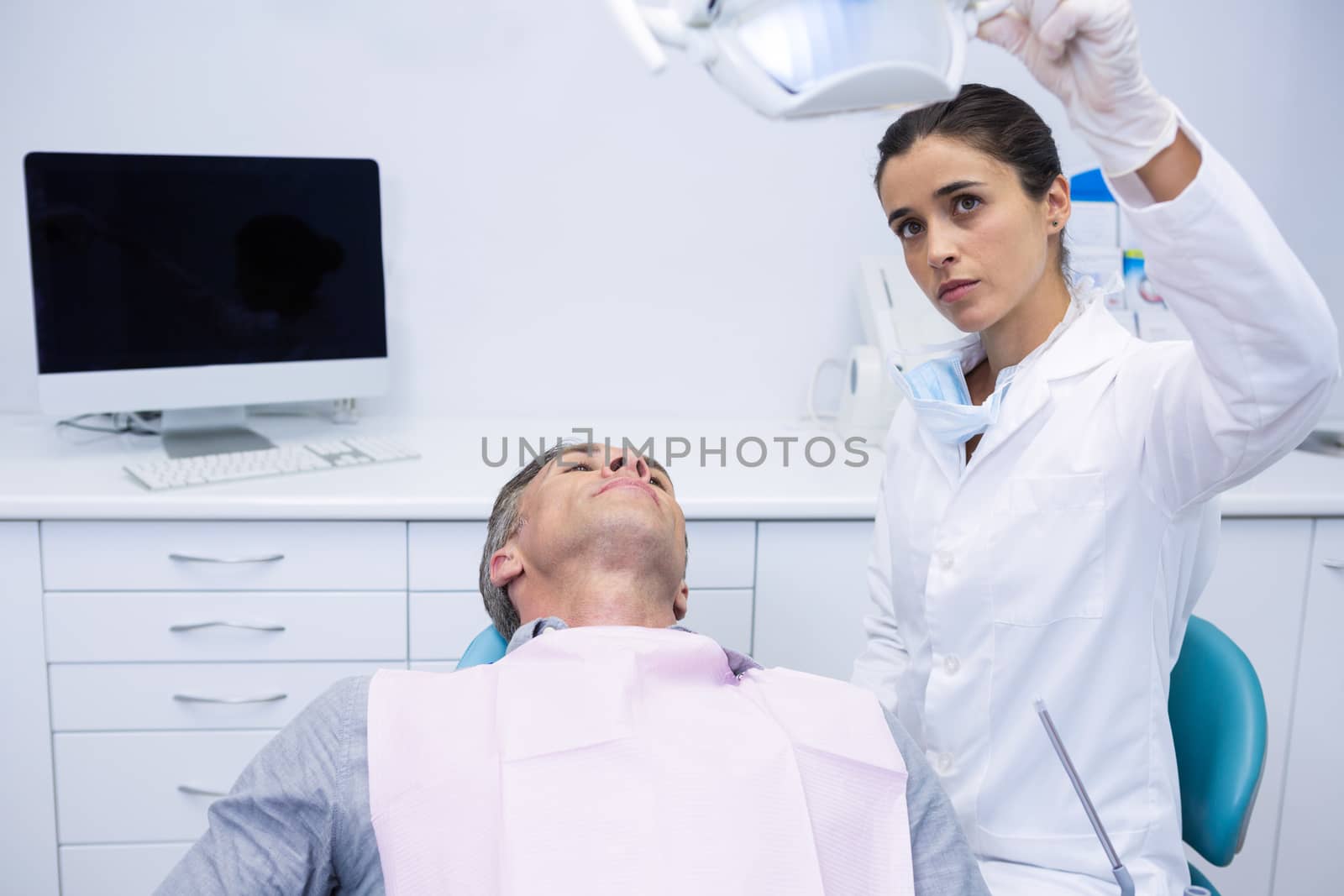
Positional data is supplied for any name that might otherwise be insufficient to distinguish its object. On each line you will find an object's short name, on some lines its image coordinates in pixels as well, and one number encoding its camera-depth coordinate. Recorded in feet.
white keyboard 5.69
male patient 3.10
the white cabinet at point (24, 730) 5.46
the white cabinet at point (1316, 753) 6.41
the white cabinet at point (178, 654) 5.56
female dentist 3.78
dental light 1.98
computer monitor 5.98
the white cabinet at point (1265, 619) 6.23
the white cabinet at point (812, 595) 6.01
